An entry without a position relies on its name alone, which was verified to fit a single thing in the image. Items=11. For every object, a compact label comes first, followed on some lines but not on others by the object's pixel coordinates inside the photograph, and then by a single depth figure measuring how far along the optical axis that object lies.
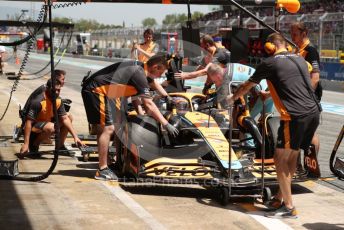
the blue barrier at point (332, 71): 36.78
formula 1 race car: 9.86
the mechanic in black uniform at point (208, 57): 14.36
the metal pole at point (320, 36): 41.59
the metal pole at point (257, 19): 9.92
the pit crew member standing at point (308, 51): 10.99
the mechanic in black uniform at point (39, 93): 13.28
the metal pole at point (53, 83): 9.85
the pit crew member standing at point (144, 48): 17.65
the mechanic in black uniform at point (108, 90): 11.24
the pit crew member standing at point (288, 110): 8.99
